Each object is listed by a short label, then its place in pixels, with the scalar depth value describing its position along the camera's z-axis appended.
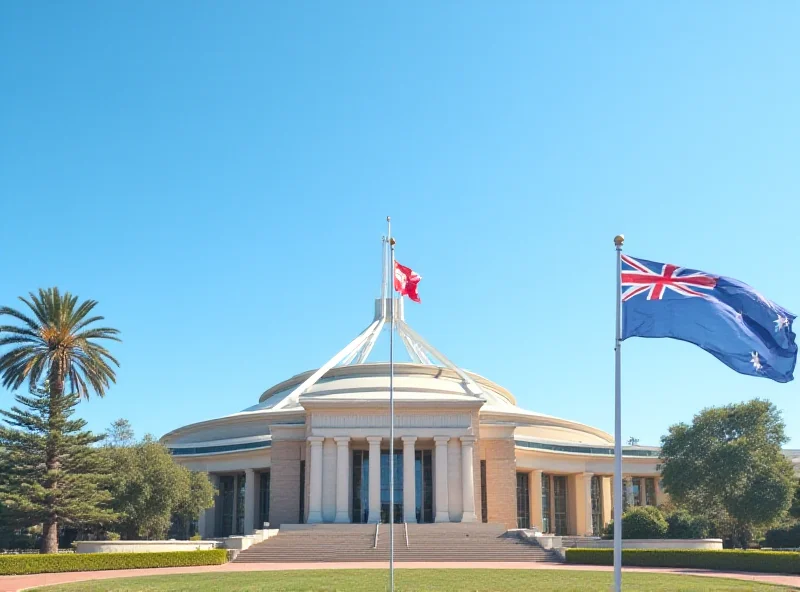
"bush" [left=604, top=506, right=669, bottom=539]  44.72
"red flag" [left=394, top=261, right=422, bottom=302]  29.22
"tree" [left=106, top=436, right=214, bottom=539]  46.84
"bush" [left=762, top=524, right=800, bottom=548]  53.69
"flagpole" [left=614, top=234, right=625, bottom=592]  16.91
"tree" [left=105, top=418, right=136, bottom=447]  52.88
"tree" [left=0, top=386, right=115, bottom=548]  40.12
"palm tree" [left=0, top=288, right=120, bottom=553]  42.44
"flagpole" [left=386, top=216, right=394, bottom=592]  21.98
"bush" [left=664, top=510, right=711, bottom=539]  46.47
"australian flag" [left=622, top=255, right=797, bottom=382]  17.33
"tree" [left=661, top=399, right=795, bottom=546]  49.47
